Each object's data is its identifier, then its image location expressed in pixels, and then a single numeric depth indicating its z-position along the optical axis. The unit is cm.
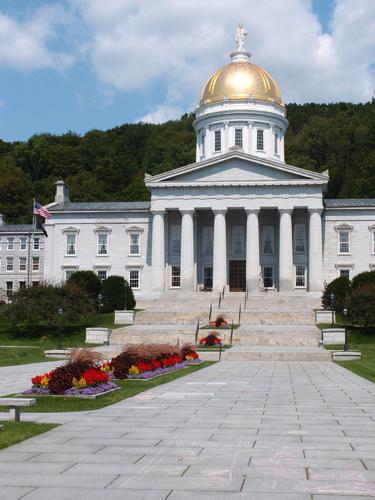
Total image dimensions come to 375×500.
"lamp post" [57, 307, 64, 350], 3597
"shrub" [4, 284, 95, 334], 4334
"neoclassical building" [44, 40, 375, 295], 6375
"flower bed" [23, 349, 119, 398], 1694
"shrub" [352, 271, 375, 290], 4889
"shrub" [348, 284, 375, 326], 4084
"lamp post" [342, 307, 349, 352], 3478
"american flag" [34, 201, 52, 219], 6011
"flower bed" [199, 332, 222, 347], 3744
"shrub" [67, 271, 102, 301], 5557
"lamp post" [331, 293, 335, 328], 4559
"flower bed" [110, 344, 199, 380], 2183
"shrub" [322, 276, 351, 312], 5031
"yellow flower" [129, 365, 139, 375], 2195
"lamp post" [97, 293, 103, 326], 4934
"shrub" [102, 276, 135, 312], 5559
